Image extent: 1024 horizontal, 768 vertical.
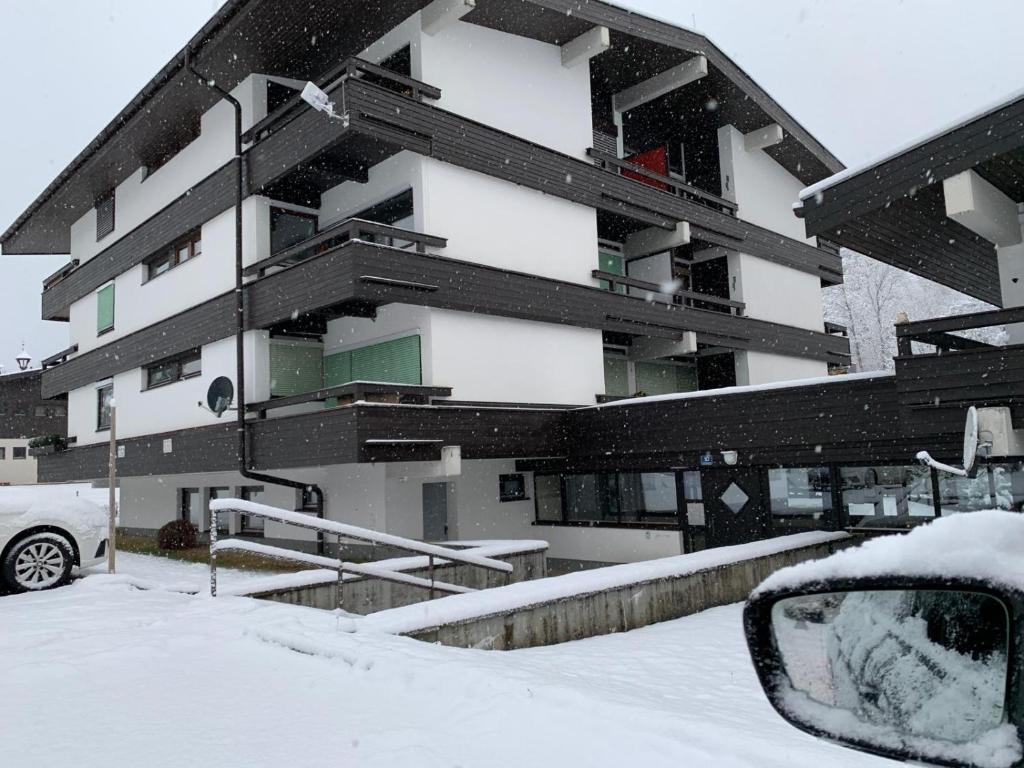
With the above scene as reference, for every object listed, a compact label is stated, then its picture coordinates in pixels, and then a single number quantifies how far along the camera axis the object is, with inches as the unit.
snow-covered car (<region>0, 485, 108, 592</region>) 427.2
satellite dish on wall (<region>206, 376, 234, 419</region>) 713.8
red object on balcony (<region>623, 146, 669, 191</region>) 930.1
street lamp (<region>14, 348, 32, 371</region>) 1834.4
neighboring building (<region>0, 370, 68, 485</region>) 1801.2
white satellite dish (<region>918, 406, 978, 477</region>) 260.7
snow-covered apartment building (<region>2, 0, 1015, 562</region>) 644.7
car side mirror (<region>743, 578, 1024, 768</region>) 46.8
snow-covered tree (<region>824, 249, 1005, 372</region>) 2458.2
